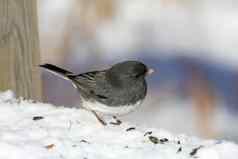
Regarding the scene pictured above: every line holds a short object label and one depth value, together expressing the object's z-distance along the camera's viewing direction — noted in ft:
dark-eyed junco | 25.21
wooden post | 24.82
